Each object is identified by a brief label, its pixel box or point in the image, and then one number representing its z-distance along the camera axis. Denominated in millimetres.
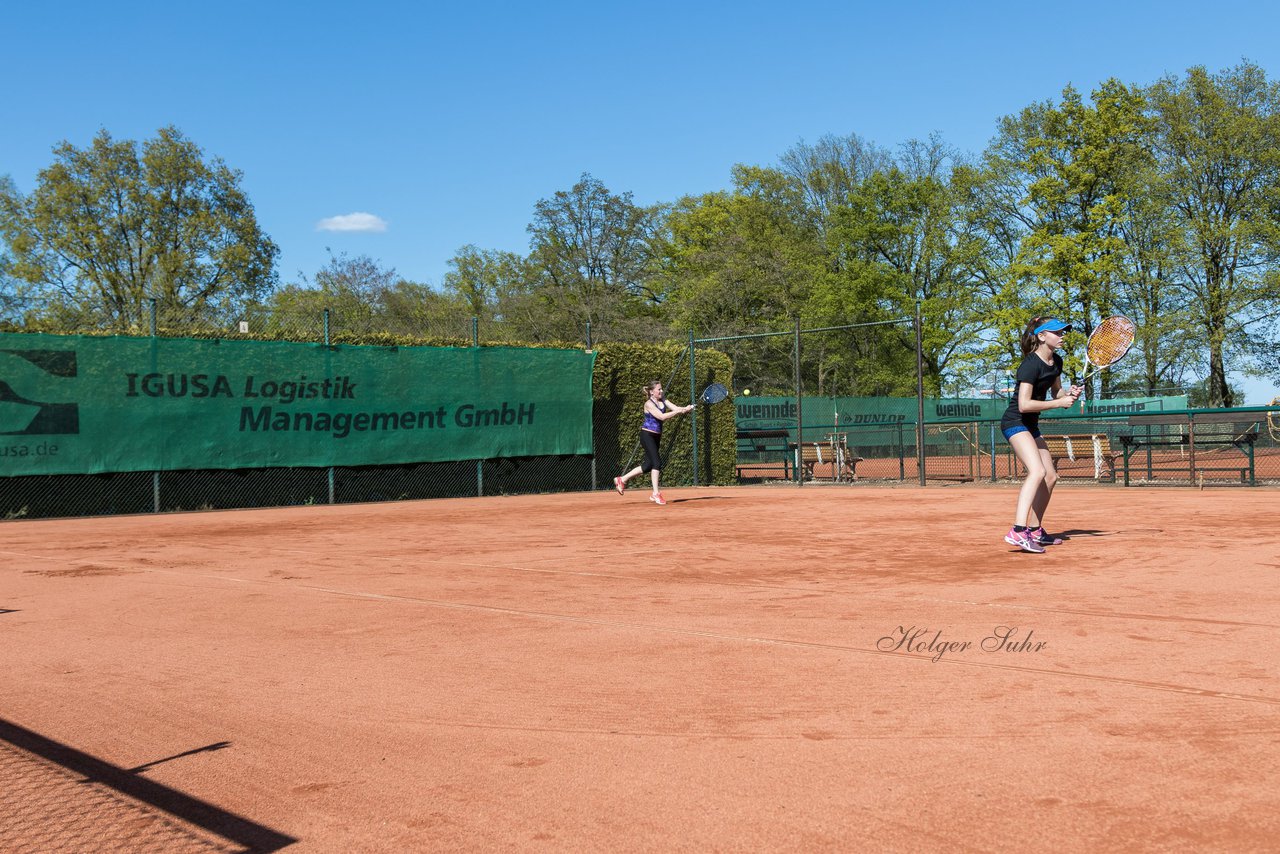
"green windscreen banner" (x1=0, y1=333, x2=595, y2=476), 13789
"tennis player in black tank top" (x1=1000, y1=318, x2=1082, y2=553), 7684
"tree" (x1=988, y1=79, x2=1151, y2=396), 35125
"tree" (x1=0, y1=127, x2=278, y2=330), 34531
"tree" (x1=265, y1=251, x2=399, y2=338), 42819
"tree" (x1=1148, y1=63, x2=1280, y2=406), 32250
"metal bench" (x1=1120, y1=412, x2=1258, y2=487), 15109
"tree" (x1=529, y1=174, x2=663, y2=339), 45062
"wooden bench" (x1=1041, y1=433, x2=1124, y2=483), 17094
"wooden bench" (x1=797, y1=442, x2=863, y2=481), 20188
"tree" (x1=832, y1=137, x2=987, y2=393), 43031
